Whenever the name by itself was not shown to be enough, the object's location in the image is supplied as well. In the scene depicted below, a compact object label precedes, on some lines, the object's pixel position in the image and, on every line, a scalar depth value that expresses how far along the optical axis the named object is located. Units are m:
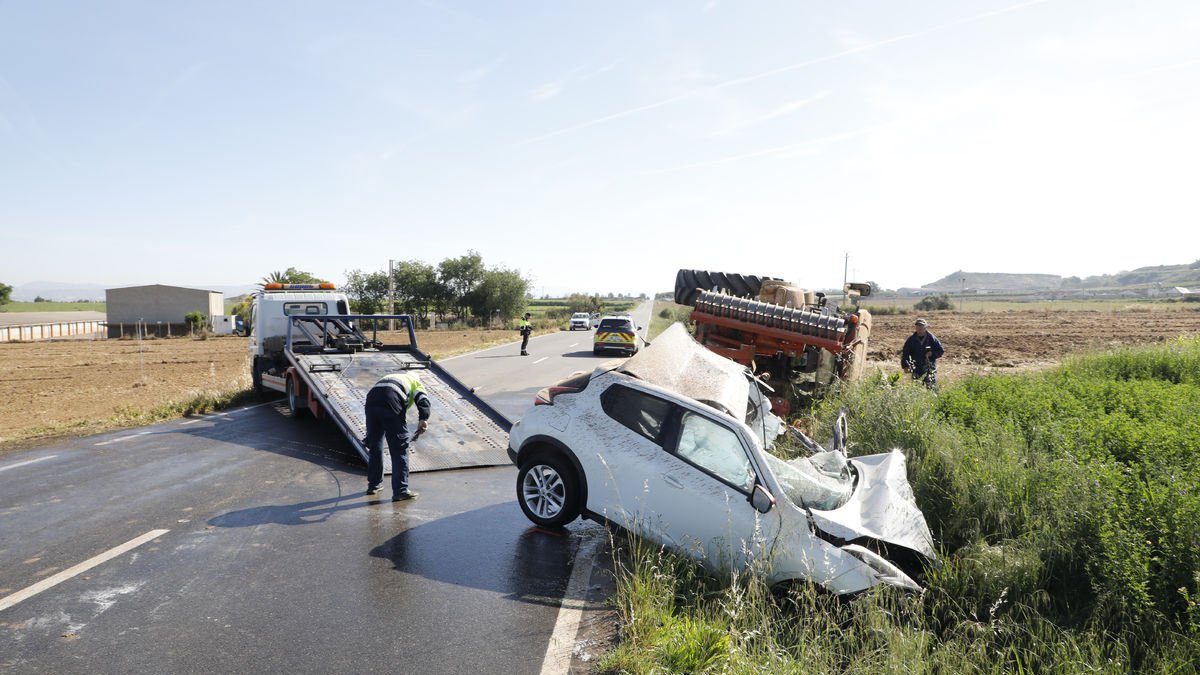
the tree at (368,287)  80.50
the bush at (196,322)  65.75
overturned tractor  11.20
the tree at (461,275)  78.69
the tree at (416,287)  78.75
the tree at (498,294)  78.38
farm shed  66.70
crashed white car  4.71
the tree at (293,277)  68.88
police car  27.97
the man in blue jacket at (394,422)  7.52
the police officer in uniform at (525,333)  28.33
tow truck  9.38
